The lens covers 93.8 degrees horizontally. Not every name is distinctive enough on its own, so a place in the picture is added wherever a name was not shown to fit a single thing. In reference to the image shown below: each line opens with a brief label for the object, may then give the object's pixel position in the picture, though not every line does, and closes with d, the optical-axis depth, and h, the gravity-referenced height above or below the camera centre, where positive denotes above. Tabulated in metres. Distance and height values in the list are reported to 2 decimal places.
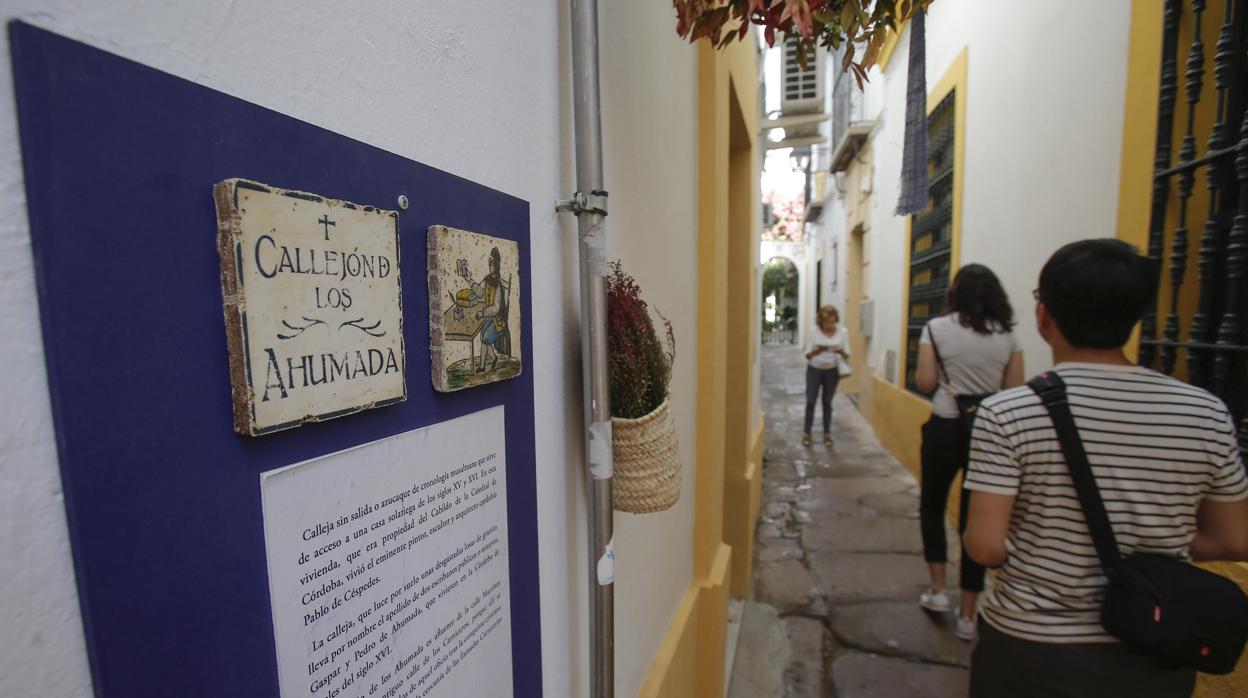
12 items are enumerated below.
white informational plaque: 0.59 -0.31
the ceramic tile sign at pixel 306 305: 0.51 +0.00
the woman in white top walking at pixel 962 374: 2.86 -0.39
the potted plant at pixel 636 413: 1.25 -0.24
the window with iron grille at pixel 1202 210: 1.98 +0.31
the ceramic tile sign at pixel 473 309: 0.76 +0.00
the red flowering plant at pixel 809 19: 1.07 +0.57
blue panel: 0.40 -0.04
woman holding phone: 6.69 -0.66
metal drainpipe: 1.12 +0.05
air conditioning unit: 6.38 +2.34
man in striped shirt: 1.31 -0.43
